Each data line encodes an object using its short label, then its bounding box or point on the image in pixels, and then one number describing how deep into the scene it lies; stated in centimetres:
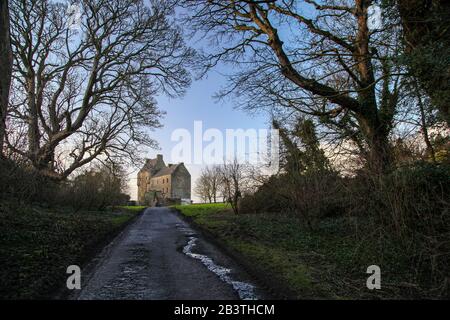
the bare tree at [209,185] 6594
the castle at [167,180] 7895
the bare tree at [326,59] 977
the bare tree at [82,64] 1866
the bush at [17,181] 949
